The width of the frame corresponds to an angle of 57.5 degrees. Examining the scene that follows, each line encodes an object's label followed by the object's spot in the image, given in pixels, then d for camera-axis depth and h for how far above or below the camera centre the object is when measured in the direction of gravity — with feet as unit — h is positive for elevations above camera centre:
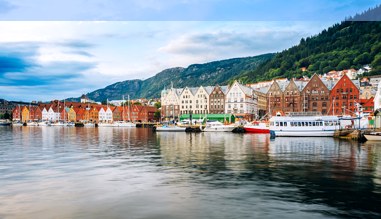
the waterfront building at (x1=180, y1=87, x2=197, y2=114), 371.56 +15.26
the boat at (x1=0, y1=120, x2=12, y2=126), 512.63 -8.89
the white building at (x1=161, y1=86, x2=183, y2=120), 384.27 +11.47
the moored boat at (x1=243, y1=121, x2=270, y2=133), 223.30 -9.17
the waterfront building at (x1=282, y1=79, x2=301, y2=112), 323.08 +13.69
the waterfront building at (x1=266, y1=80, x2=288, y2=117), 334.85 +15.42
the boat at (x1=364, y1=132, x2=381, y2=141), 140.01 -10.15
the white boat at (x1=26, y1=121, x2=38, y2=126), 478.10 -8.81
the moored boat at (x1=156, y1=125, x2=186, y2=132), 254.70 -10.63
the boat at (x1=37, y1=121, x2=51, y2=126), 465.22 -8.88
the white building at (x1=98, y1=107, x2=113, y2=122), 489.26 +2.04
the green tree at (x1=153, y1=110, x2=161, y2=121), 452.67 -1.63
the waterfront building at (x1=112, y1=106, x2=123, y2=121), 477.77 +1.88
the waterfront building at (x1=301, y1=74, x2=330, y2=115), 310.86 +14.38
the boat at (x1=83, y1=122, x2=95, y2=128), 439.76 -10.48
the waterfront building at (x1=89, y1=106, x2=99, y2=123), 513.00 +3.92
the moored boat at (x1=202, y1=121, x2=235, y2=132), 240.32 -9.35
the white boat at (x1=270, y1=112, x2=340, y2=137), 182.87 -7.22
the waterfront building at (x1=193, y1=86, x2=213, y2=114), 362.53 +15.57
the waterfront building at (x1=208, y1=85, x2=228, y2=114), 354.54 +14.11
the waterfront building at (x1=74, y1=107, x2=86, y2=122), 516.32 +2.92
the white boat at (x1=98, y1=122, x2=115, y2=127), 398.81 -10.48
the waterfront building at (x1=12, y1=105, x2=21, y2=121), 569.64 +4.80
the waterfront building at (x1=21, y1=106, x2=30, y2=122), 554.38 +2.89
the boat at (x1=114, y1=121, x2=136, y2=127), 390.87 -10.02
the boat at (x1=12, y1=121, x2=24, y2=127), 506.32 -9.24
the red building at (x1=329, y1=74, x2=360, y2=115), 296.10 +14.09
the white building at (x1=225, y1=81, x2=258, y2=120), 340.59 +11.89
